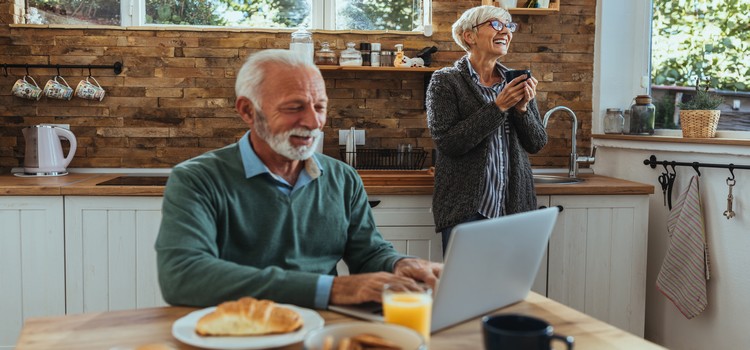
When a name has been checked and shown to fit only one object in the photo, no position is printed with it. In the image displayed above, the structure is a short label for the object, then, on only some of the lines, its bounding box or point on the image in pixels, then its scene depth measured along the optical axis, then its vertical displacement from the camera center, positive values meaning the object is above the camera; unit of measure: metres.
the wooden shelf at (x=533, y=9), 3.39 +0.56
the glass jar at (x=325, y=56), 3.35 +0.32
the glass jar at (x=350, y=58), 3.33 +0.32
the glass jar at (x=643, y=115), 3.35 +0.07
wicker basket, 2.87 +0.04
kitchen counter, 2.83 -0.25
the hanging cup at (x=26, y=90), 3.24 +0.14
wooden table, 1.16 -0.35
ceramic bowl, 0.90 -0.27
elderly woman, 2.65 -0.03
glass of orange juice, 1.07 -0.27
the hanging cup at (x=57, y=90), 3.26 +0.15
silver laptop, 1.10 -0.23
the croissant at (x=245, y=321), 1.12 -0.31
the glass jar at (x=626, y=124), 3.45 +0.03
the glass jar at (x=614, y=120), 3.51 +0.05
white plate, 1.08 -0.33
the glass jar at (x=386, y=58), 3.38 +0.32
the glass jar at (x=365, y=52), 3.38 +0.35
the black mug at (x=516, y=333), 0.84 -0.25
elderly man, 1.50 -0.17
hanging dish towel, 2.82 -0.50
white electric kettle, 3.17 -0.12
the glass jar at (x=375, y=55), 3.36 +0.33
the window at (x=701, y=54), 2.91 +0.33
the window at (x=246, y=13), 3.40 +0.54
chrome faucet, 3.35 -0.13
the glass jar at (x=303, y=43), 3.30 +0.38
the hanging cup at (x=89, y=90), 3.29 +0.15
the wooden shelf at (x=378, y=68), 3.31 +0.27
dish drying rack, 3.41 -0.15
